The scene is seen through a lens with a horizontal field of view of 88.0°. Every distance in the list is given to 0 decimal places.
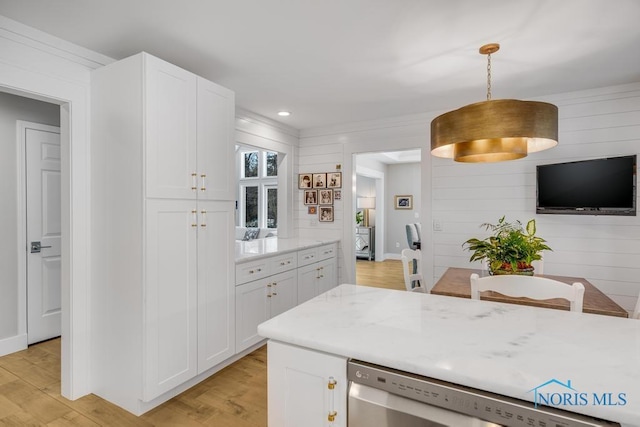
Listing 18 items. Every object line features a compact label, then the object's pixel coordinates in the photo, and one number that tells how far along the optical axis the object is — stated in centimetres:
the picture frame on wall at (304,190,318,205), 451
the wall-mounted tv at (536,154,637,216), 273
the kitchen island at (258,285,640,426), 83
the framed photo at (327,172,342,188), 436
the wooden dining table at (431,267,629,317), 178
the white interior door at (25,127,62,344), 308
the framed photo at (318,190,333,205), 442
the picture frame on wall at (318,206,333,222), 443
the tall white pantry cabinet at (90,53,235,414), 204
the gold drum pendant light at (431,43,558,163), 162
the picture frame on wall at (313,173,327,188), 444
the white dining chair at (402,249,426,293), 268
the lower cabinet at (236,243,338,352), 285
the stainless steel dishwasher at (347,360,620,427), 79
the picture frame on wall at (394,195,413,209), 816
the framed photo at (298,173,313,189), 454
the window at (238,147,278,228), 698
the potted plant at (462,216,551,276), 219
